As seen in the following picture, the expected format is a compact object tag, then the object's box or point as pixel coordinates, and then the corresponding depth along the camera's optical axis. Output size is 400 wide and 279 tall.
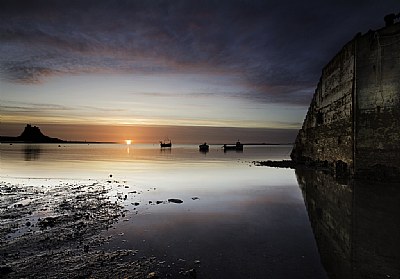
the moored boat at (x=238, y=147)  99.21
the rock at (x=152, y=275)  5.19
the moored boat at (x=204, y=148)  91.99
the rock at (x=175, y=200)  12.89
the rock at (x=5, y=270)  5.24
